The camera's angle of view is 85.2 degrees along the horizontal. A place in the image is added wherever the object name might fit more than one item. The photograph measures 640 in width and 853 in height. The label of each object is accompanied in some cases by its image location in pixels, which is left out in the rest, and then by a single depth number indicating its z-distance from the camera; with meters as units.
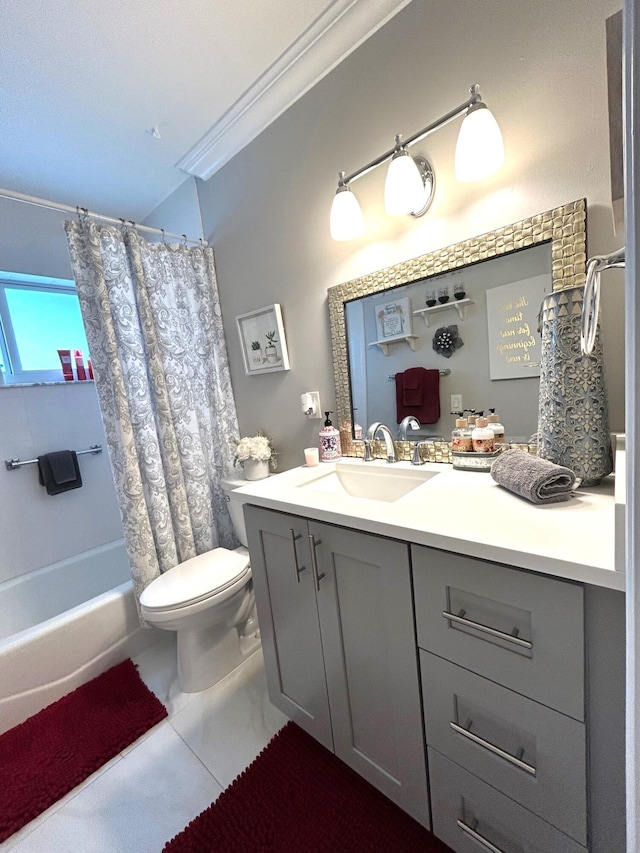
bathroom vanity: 0.58
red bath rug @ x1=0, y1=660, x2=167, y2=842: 1.13
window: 2.08
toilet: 1.34
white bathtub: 1.37
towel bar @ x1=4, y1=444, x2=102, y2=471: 1.97
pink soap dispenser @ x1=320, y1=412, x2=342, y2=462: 1.49
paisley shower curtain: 1.52
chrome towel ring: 0.60
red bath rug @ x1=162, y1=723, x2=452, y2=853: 0.94
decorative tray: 1.05
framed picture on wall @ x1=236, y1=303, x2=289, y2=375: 1.68
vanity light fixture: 0.94
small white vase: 1.76
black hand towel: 2.06
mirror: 0.95
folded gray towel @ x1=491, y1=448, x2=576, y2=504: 0.75
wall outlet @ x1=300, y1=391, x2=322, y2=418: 1.59
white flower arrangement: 1.73
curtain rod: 1.32
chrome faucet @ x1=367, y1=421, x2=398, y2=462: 1.32
